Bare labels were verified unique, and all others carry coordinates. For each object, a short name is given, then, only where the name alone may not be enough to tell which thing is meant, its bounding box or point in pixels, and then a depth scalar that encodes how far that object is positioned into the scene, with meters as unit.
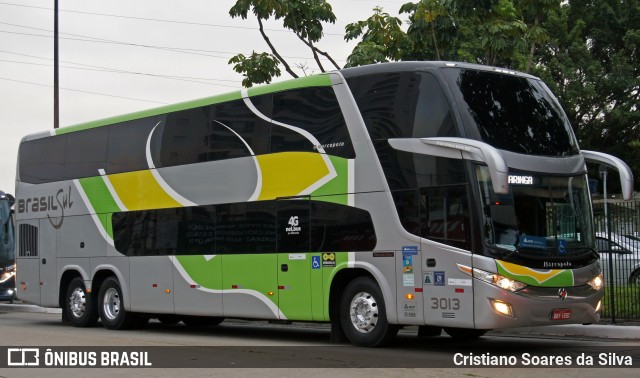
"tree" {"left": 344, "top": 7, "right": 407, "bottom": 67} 22.02
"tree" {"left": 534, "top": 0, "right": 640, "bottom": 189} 40.75
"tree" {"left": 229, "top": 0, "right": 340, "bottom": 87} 22.98
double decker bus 13.77
